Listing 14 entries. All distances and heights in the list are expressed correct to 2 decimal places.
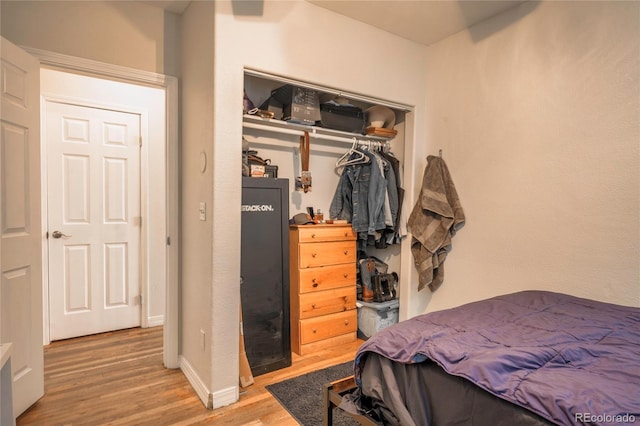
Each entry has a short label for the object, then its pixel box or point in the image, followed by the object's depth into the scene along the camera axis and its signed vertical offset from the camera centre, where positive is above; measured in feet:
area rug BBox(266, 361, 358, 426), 6.41 -4.09
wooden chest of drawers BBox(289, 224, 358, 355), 9.19 -2.34
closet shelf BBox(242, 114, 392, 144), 8.46 +2.03
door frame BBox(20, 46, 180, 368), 7.64 +0.18
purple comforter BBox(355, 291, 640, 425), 2.87 -1.66
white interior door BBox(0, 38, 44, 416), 6.13 -0.45
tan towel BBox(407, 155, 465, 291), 8.87 -0.44
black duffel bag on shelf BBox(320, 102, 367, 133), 9.48 +2.49
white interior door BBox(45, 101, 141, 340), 9.86 -0.55
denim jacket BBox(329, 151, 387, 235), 9.62 +0.20
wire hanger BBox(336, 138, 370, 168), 10.04 +1.39
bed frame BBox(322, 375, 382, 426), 4.99 -2.83
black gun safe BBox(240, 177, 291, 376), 7.88 -1.69
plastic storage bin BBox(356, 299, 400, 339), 9.95 -3.36
